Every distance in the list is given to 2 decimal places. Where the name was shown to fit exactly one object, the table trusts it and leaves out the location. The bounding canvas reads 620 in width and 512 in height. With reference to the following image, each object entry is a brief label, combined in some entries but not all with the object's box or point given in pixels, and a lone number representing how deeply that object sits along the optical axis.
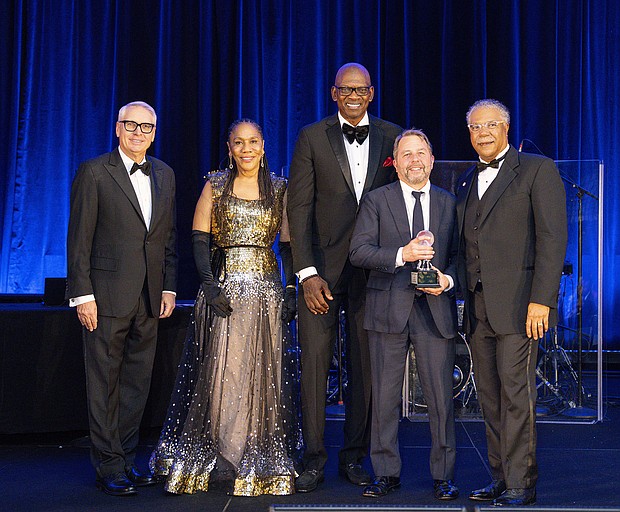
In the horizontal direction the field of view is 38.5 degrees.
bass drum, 5.76
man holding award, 3.69
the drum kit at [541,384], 5.57
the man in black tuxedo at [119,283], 3.89
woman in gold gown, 3.93
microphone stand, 5.55
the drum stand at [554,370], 5.56
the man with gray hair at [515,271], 3.53
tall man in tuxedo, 3.95
